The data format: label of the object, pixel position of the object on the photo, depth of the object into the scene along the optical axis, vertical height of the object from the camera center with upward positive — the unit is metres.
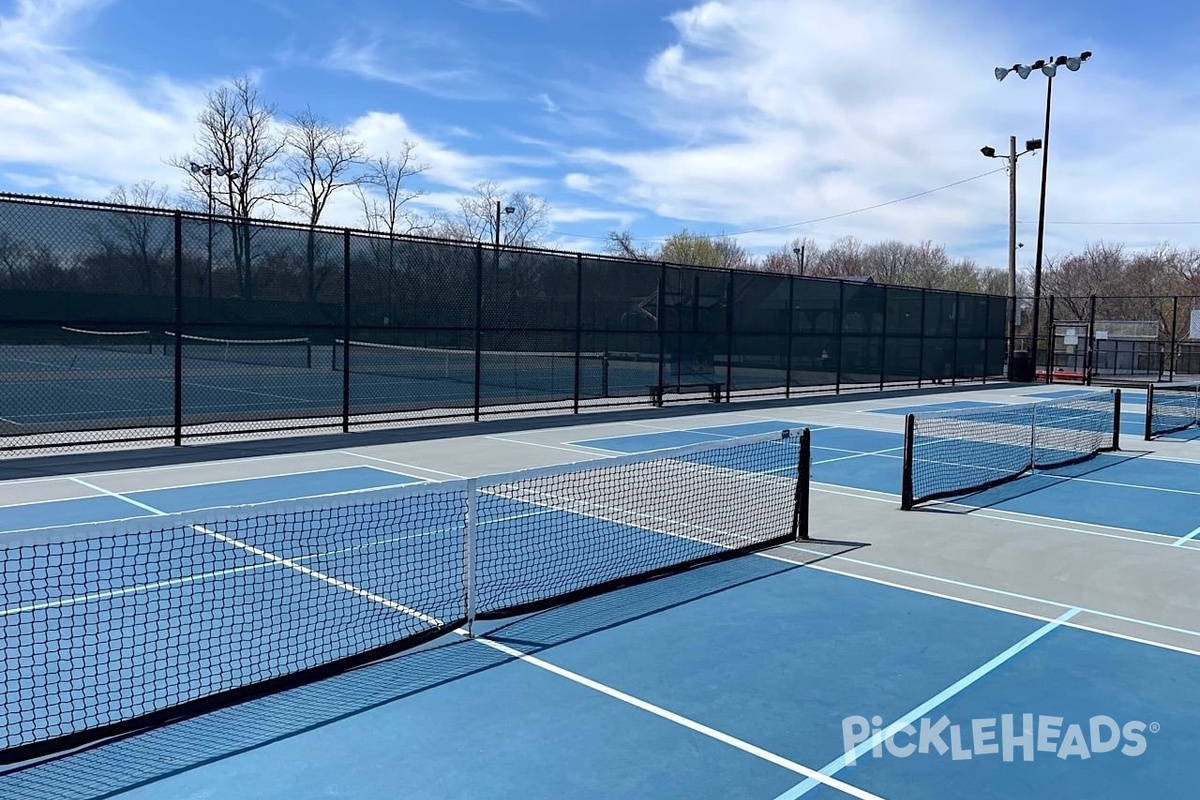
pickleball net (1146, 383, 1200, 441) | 16.54 -1.10
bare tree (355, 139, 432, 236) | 55.16 +8.14
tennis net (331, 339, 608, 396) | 20.73 -0.49
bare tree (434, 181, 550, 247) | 55.25 +7.19
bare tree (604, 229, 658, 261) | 68.06 +7.80
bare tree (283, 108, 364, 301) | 51.69 +9.35
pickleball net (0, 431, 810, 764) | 4.57 -1.70
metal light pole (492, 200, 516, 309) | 17.84 +1.46
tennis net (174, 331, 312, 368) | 19.55 -0.30
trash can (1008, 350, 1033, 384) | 32.09 -0.29
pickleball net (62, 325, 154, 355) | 22.67 -0.16
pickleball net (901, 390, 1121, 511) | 10.95 -1.37
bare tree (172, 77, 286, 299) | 48.62 +9.32
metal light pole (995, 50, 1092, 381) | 30.67 +9.94
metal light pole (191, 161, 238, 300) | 47.69 +8.89
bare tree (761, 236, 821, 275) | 84.69 +8.92
